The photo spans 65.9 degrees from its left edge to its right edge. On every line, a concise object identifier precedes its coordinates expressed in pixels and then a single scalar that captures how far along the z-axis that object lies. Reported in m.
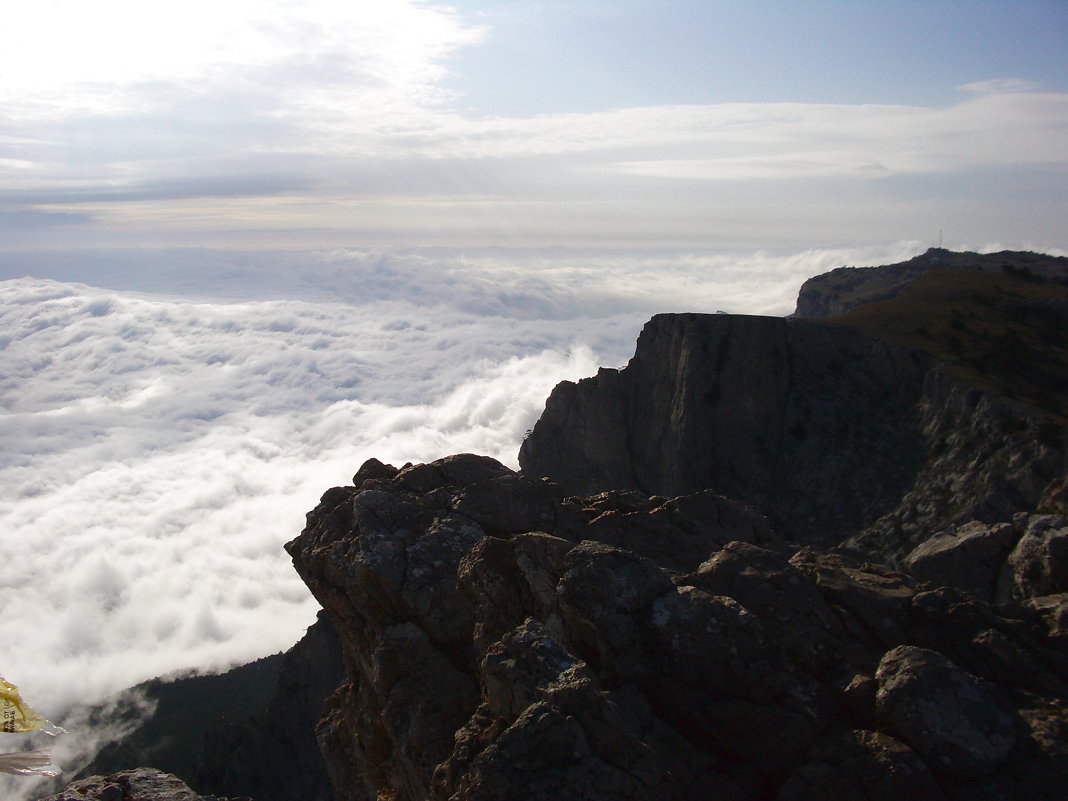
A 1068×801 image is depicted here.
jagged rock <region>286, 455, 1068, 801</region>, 13.80
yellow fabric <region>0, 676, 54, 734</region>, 12.43
